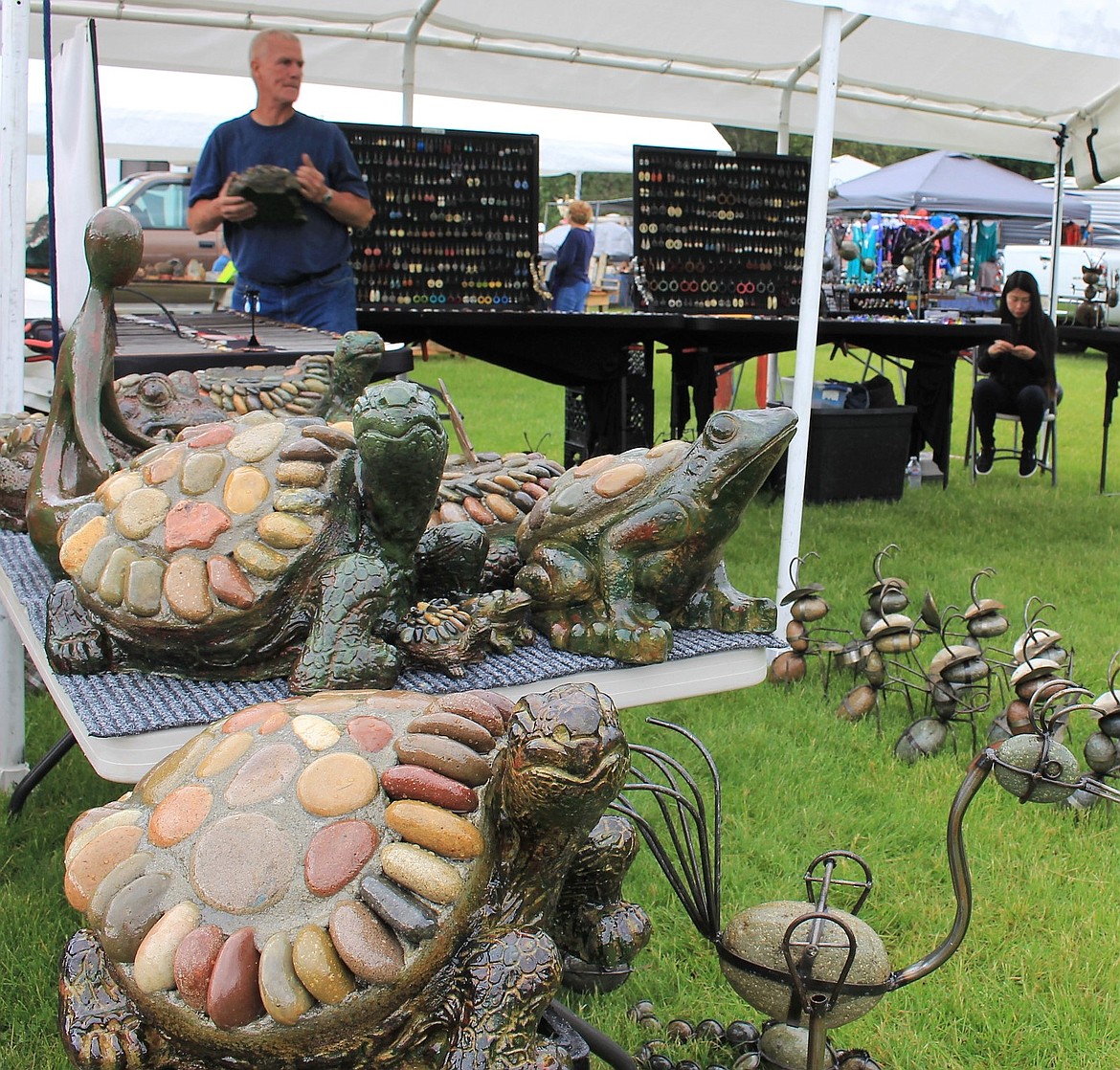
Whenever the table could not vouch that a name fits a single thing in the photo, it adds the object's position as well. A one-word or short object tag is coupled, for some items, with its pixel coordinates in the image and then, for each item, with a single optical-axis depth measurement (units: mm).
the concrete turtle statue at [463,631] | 1597
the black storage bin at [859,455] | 5512
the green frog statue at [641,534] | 1718
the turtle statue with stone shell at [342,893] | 995
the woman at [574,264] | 9555
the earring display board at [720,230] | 5332
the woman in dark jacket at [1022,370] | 6309
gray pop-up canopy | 14133
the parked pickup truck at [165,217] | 9836
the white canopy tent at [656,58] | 4961
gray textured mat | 1409
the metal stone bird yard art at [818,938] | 1004
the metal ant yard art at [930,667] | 2580
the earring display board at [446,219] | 4945
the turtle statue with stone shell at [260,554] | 1472
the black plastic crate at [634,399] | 5004
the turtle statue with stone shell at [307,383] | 2119
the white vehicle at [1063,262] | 13469
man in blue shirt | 3279
